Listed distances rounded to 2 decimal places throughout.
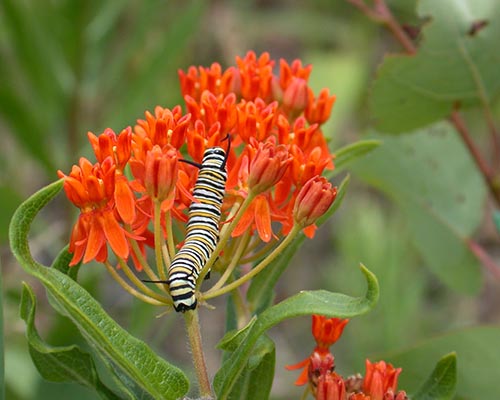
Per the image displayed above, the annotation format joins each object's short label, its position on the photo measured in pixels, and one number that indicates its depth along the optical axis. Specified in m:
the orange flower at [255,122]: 0.76
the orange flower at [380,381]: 0.74
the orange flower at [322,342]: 0.76
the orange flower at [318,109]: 0.79
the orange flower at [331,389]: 0.73
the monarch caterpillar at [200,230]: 0.72
